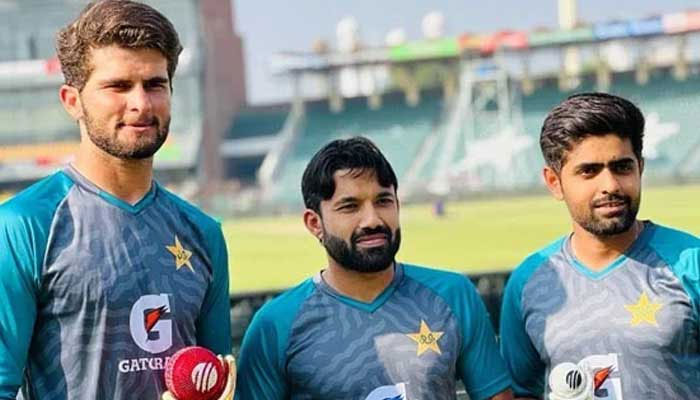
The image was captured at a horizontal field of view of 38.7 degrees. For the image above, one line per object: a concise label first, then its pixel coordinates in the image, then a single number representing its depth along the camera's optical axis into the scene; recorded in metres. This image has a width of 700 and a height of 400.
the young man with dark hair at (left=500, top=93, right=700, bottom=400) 2.58
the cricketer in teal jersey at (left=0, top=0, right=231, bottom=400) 2.20
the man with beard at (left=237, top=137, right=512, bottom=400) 2.57
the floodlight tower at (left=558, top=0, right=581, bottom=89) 46.97
